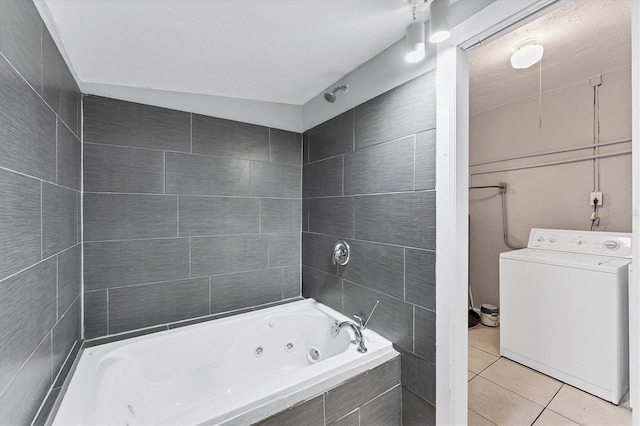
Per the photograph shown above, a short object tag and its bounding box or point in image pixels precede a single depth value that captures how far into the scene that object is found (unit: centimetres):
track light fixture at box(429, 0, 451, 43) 112
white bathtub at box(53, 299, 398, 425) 113
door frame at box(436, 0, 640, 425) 125
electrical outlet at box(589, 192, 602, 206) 221
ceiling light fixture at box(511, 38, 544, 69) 175
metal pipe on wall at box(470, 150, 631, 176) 214
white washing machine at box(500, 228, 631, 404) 176
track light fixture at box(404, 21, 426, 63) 122
